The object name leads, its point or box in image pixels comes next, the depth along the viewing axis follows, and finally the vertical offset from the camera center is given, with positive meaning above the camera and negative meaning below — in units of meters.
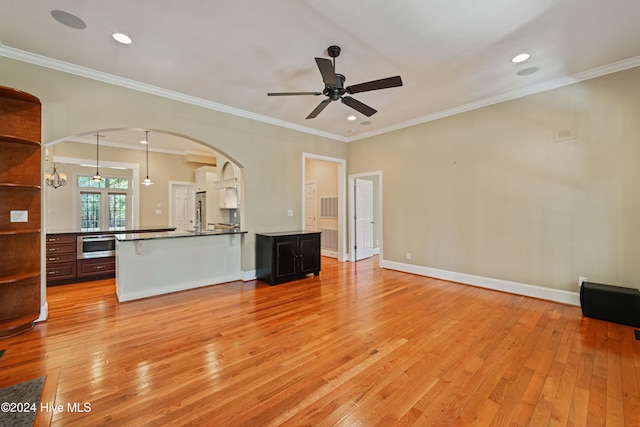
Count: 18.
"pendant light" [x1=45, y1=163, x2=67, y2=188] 5.72 +0.83
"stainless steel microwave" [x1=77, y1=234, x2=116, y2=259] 4.89 -0.55
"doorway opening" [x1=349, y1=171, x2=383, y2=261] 6.76 -0.02
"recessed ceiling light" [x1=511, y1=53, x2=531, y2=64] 3.15 +1.84
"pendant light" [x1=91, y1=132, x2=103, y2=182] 6.74 +1.62
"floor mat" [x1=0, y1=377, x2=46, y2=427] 1.70 -1.28
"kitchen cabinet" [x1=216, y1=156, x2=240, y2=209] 6.75 +0.75
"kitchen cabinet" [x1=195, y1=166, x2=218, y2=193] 7.59 +1.08
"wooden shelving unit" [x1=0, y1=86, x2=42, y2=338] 3.00 +0.09
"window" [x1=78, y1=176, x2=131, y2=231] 7.08 +0.37
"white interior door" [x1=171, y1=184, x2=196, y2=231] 8.04 +0.29
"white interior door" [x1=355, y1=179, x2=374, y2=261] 6.96 -0.10
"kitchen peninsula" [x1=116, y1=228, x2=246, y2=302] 3.91 -0.73
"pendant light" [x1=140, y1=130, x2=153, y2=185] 6.44 +1.88
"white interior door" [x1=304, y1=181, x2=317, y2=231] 7.88 +0.26
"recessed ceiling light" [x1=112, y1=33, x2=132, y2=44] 2.76 +1.85
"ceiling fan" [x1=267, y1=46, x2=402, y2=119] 2.70 +1.41
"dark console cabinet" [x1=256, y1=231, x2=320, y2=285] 4.77 -0.75
